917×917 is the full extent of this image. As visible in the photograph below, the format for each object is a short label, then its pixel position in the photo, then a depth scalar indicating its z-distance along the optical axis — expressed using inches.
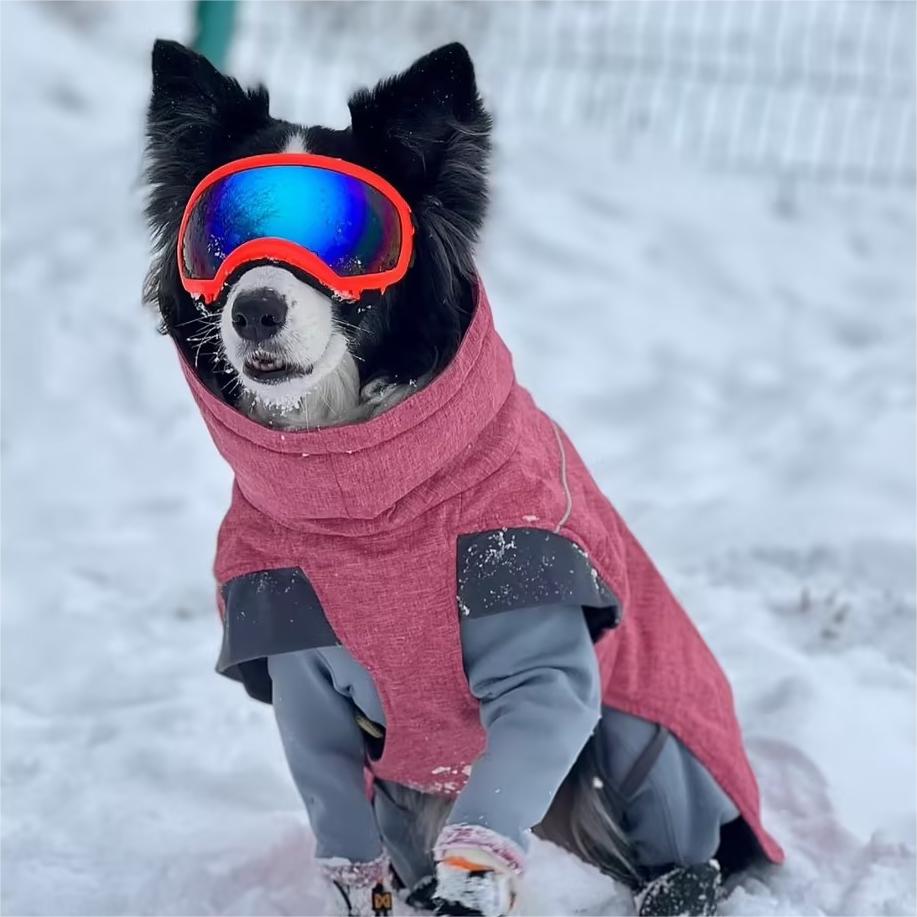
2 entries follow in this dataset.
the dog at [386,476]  76.9
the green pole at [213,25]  210.5
